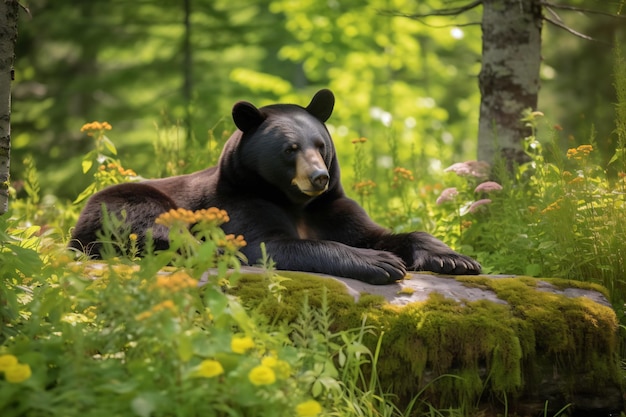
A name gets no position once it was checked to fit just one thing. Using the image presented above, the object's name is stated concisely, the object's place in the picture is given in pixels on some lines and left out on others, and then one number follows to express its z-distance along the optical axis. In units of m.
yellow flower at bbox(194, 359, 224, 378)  4.95
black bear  8.73
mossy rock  7.11
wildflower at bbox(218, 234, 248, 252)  5.61
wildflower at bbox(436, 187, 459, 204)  11.34
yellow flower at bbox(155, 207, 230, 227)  5.66
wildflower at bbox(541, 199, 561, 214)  9.13
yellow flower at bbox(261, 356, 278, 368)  5.20
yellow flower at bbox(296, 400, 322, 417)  5.13
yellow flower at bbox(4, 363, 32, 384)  4.91
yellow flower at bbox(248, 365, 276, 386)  5.02
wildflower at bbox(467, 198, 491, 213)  10.66
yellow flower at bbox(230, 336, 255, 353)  5.14
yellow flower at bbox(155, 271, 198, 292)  5.20
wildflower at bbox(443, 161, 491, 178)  11.72
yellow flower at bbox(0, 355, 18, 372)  4.96
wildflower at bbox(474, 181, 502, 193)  10.79
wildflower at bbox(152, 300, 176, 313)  5.01
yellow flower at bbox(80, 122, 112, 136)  11.12
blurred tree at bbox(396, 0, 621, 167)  12.18
